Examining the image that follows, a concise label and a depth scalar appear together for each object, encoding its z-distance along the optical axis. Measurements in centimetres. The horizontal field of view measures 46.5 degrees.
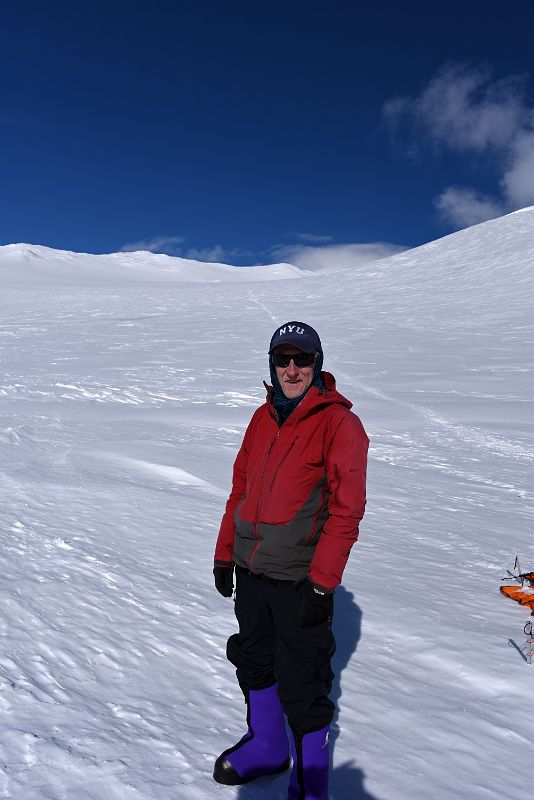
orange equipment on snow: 412
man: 222
